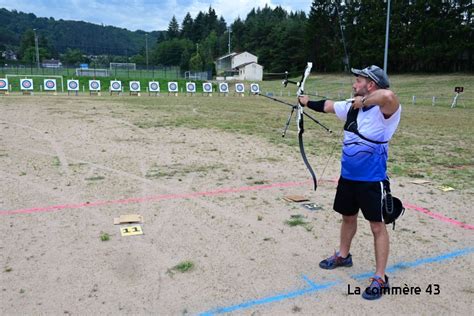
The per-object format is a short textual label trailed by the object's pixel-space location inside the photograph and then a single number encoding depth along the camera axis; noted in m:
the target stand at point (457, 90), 20.02
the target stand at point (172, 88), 30.43
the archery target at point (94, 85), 28.83
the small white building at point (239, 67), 53.03
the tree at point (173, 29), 123.56
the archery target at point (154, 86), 29.87
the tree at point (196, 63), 67.75
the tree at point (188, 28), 120.25
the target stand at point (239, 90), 32.50
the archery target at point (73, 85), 26.56
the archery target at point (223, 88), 32.60
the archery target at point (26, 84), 25.55
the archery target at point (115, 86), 27.90
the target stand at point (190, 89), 31.45
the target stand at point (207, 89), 32.01
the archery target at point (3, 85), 24.59
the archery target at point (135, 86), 28.55
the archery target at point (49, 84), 27.80
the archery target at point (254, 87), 34.34
